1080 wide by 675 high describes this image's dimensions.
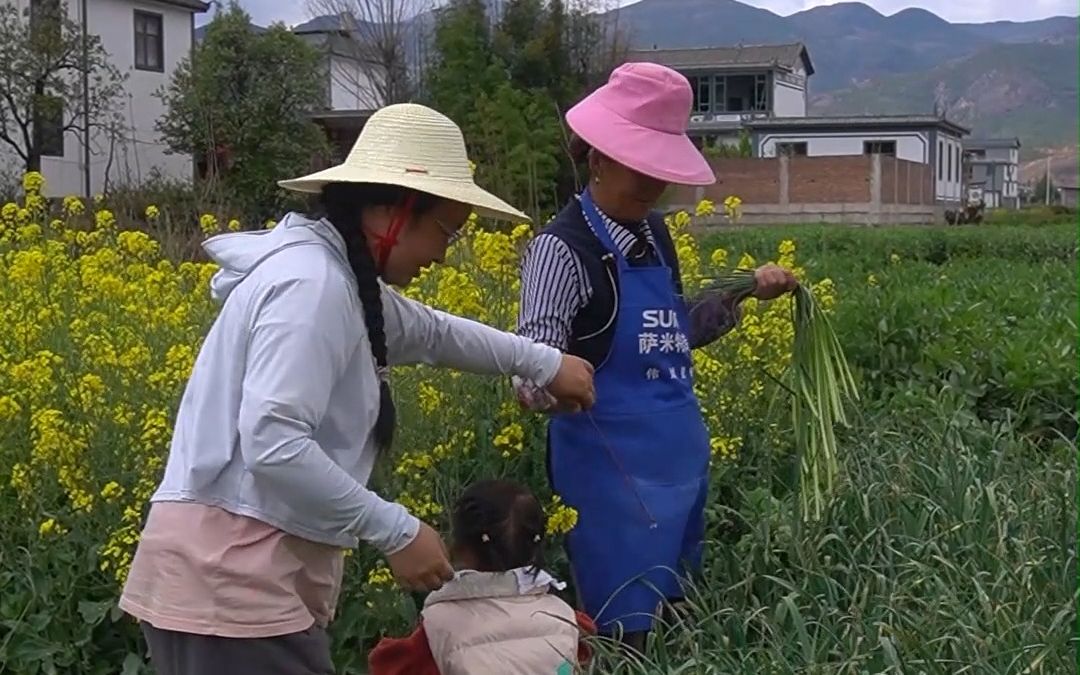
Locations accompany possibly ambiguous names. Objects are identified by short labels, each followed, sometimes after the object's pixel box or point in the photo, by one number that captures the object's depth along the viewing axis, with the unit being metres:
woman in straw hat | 2.37
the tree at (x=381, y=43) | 33.81
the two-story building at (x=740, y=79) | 66.69
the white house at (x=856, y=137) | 58.59
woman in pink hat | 3.20
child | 3.05
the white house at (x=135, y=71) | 28.80
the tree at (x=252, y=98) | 25.81
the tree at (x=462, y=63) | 24.62
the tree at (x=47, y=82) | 26.28
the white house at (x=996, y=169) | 86.12
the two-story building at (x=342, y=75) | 31.59
